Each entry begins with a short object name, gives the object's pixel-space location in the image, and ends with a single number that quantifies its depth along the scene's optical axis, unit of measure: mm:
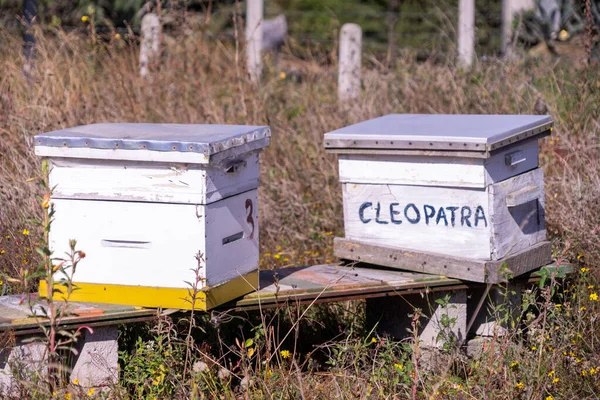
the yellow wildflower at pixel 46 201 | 5401
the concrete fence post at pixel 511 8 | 20141
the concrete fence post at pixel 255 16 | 20714
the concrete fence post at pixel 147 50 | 13578
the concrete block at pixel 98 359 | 6687
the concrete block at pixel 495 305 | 8141
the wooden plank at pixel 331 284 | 7242
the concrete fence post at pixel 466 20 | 20658
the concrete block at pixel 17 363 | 6336
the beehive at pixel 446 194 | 7656
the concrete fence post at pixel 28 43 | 12406
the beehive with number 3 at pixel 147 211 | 6676
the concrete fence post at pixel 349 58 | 15750
